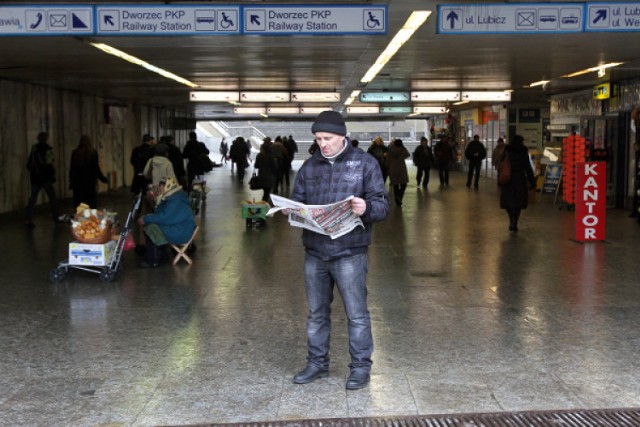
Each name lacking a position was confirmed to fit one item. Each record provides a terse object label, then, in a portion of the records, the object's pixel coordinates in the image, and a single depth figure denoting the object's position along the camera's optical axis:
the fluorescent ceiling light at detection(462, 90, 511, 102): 22.08
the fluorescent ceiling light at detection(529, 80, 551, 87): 18.86
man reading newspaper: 4.91
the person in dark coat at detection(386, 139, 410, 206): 18.22
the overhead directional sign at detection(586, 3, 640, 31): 8.89
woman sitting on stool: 9.49
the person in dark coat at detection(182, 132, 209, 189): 21.94
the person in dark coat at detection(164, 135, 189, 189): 18.34
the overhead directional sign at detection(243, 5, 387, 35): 8.72
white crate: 8.83
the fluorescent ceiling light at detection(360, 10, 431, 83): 9.38
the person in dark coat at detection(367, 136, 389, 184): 23.86
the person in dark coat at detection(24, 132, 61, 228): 14.02
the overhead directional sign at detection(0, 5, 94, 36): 8.70
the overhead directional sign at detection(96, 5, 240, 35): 8.69
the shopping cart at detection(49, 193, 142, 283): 8.81
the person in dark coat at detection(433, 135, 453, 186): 26.06
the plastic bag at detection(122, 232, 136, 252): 9.46
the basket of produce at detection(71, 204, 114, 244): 8.90
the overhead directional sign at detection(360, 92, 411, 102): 23.20
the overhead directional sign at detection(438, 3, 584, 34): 8.88
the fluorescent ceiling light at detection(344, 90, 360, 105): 22.92
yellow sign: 17.95
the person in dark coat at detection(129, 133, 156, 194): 16.52
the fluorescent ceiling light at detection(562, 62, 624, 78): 14.57
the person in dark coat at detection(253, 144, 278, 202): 17.09
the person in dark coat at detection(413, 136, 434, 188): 24.73
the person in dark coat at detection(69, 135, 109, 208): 14.86
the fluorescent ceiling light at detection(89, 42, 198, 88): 11.69
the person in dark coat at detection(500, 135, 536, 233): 13.11
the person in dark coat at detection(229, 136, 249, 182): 29.62
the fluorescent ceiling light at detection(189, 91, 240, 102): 21.72
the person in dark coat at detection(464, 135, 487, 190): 24.66
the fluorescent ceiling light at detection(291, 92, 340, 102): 22.59
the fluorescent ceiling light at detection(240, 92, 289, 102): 22.28
